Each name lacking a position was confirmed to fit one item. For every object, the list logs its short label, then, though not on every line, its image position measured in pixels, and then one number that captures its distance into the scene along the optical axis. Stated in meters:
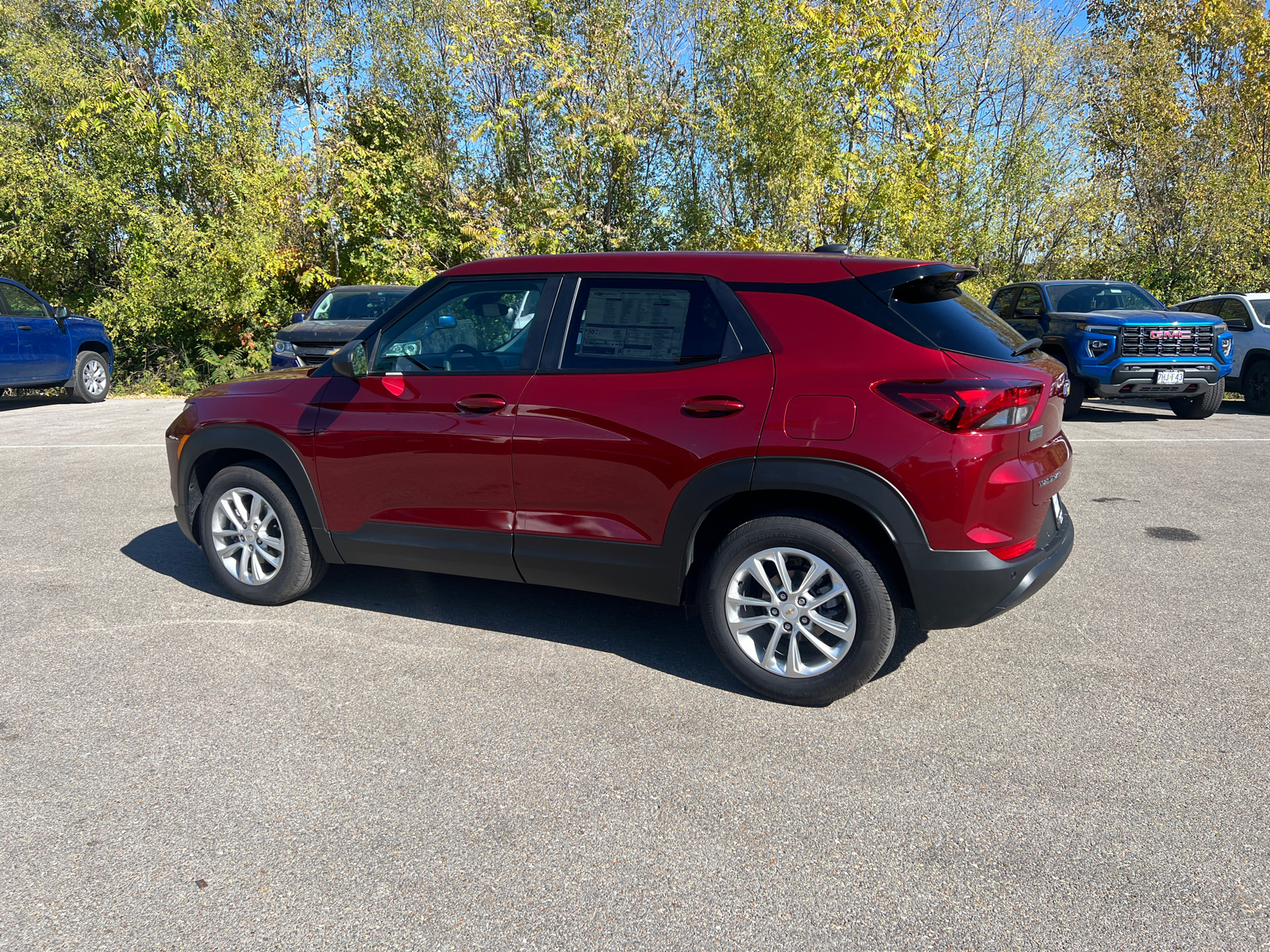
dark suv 11.27
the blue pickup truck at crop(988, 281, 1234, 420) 11.32
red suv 3.38
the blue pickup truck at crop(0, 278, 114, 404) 13.38
